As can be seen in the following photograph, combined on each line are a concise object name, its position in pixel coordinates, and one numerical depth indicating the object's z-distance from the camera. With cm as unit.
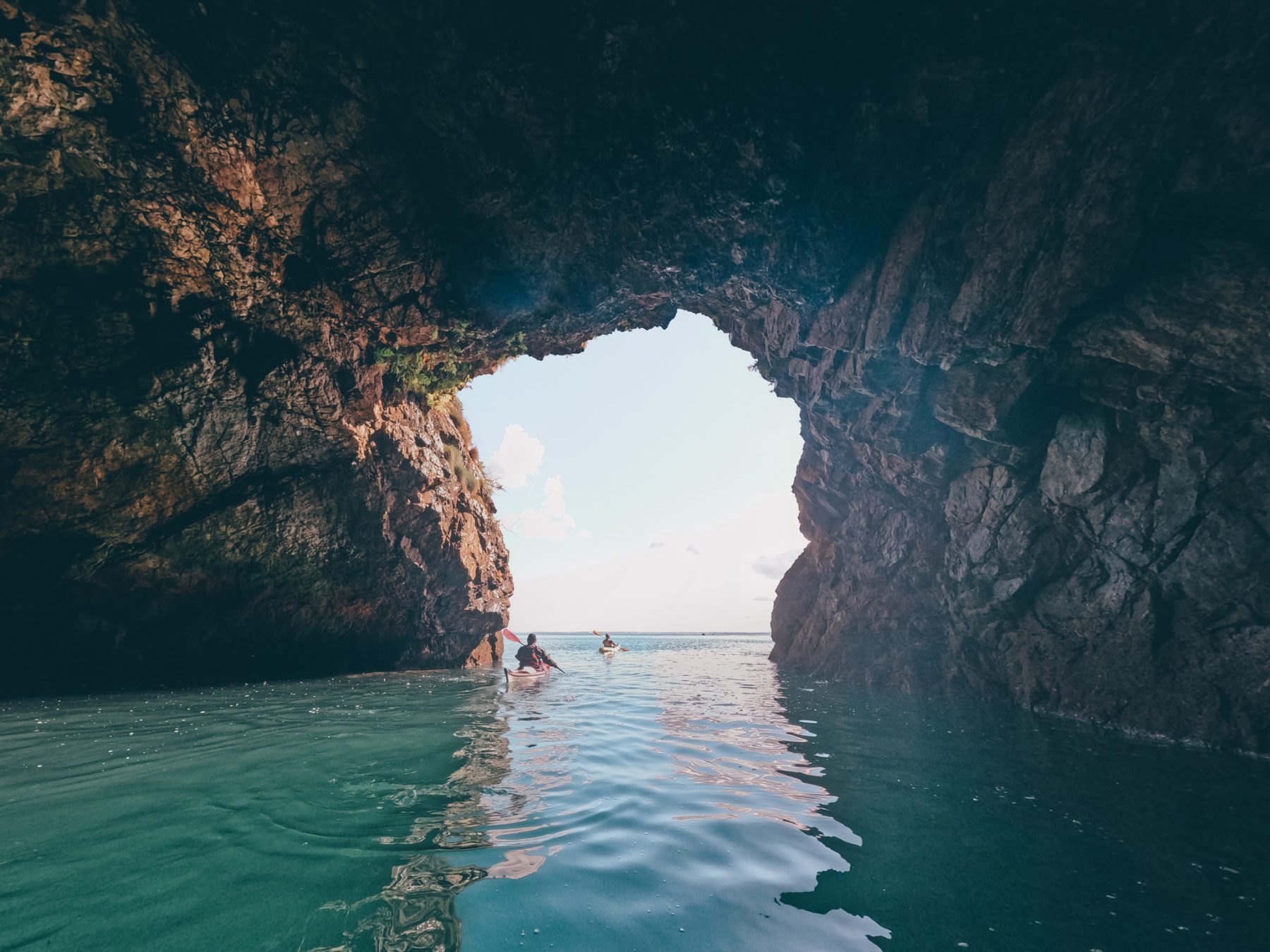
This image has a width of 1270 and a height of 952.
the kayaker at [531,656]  1978
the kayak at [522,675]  1692
